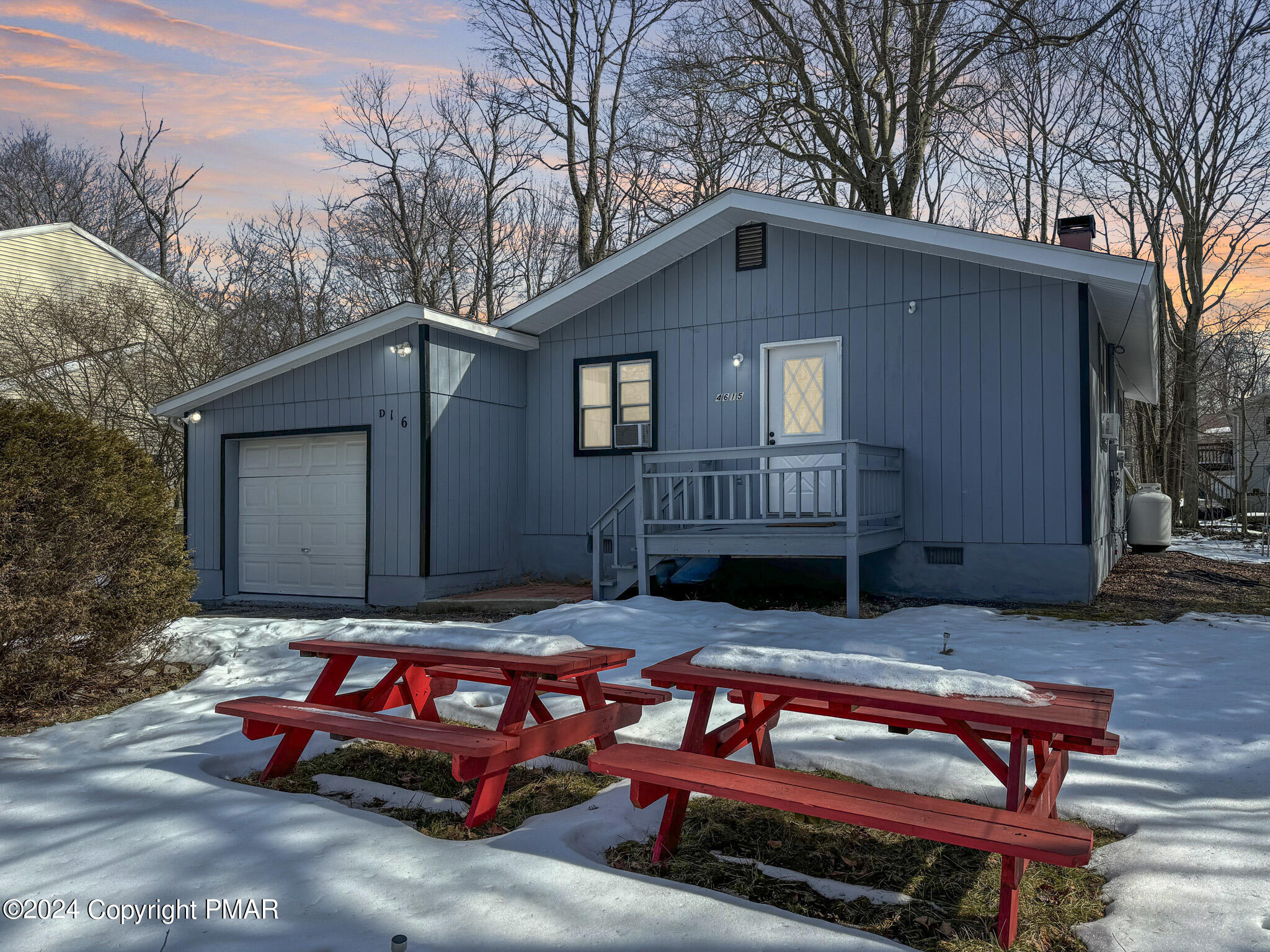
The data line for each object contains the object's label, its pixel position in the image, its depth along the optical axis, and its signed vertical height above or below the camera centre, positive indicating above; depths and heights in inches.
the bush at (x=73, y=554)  183.6 -15.8
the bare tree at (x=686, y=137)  607.8 +285.1
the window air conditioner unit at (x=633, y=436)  404.2 +24.4
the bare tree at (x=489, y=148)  852.0 +354.4
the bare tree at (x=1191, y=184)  697.6 +274.4
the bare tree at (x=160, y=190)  897.5 +323.0
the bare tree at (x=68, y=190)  954.7 +341.8
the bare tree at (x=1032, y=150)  756.6 +324.3
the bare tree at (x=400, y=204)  872.3 +308.6
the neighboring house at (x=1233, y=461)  756.6 +28.2
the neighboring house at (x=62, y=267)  741.9 +207.7
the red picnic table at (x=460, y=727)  121.6 -37.3
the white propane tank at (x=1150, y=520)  546.0 -23.2
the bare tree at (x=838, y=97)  568.4 +276.9
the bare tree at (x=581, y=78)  755.4 +374.5
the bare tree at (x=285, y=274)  903.7 +240.9
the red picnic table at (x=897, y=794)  87.4 -35.6
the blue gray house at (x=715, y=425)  325.1 +28.3
